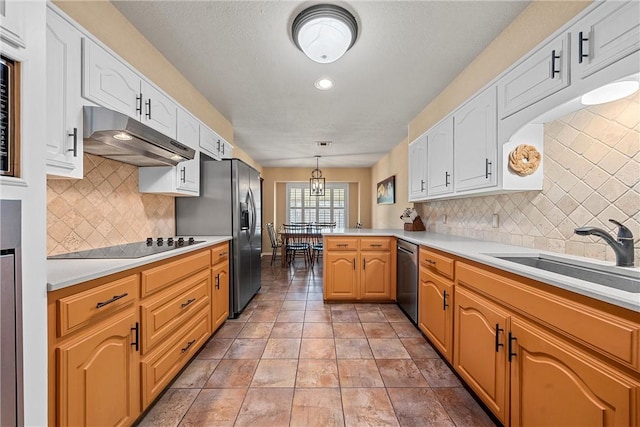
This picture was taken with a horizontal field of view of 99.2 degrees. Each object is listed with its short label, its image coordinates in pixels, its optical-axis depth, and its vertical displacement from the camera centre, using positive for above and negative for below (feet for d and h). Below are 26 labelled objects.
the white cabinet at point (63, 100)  4.01 +1.73
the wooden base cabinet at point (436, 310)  6.24 -2.48
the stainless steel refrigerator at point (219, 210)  9.32 +0.07
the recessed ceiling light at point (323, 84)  8.42 +4.10
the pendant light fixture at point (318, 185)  19.39 +2.06
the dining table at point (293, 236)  17.52 -1.54
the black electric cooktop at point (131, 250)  4.84 -0.80
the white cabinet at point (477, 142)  6.15 +1.77
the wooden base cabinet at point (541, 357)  2.70 -1.81
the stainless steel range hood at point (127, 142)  4.56 +1.38
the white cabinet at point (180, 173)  7.37 +1.08
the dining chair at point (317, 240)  18.59 -2.02
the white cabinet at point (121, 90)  4.66 +2.46
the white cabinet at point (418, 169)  10.02 +1.74
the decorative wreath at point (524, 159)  5.73 +1.16
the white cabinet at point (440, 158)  8.13 +1.78
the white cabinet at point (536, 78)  4.45 +2.51
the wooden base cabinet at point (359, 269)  10.87 -2.23
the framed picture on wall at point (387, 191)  16.99 +1.51
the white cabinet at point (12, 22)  2.41 +1.72
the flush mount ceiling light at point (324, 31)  5.39 +3.79
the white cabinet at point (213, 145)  9.39 +2.61
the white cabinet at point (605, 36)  3.44 +2.45
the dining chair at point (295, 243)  17.95 -2.24
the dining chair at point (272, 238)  19.81 -1.85
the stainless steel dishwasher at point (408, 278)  8.54 -2.21
